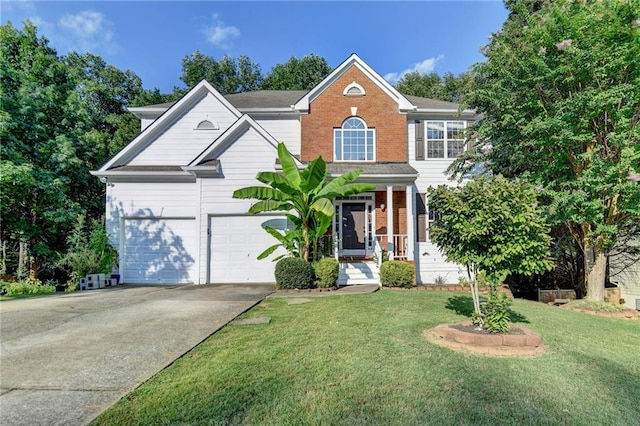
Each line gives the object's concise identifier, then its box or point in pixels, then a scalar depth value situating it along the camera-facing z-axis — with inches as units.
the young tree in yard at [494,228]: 196.1
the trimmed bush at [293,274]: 400.5
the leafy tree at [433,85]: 1139.2
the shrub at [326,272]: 410.9
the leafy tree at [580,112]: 326.6
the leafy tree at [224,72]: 1272.1
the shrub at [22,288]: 408.5
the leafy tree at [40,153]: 472.1
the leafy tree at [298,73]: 1233.4
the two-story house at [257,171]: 481.7
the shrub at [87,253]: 446.6
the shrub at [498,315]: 198.2
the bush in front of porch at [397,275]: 438.9
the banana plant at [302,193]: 409.4
